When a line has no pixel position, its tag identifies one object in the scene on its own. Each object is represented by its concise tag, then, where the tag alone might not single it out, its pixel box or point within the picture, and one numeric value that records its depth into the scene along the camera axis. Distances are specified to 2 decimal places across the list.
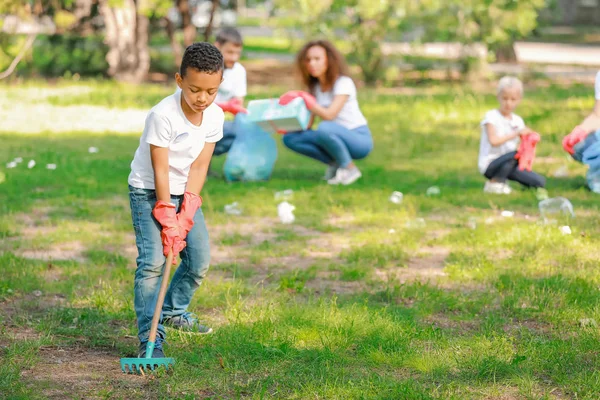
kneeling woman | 14.65
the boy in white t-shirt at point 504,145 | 13.83
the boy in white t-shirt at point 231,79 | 13.94
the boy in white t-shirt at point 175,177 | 6.88
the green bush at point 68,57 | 32.64
